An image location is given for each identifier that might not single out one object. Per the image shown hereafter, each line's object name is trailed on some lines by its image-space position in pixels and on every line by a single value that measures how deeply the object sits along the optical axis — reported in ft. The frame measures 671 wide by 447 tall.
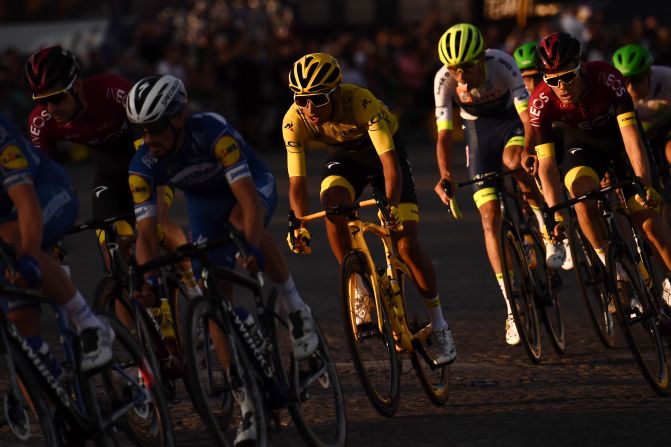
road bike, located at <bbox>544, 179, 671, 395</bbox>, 56.80
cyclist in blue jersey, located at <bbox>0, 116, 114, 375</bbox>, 44.04
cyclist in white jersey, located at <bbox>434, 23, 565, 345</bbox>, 66.18
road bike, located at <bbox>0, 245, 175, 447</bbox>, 43.42
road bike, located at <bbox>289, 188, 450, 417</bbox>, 53.57
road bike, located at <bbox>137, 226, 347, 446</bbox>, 45.06
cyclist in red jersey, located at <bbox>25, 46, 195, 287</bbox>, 58.54
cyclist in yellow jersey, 55.31
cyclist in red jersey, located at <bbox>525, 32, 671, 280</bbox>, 61.67
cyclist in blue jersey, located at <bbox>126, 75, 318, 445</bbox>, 47.73
